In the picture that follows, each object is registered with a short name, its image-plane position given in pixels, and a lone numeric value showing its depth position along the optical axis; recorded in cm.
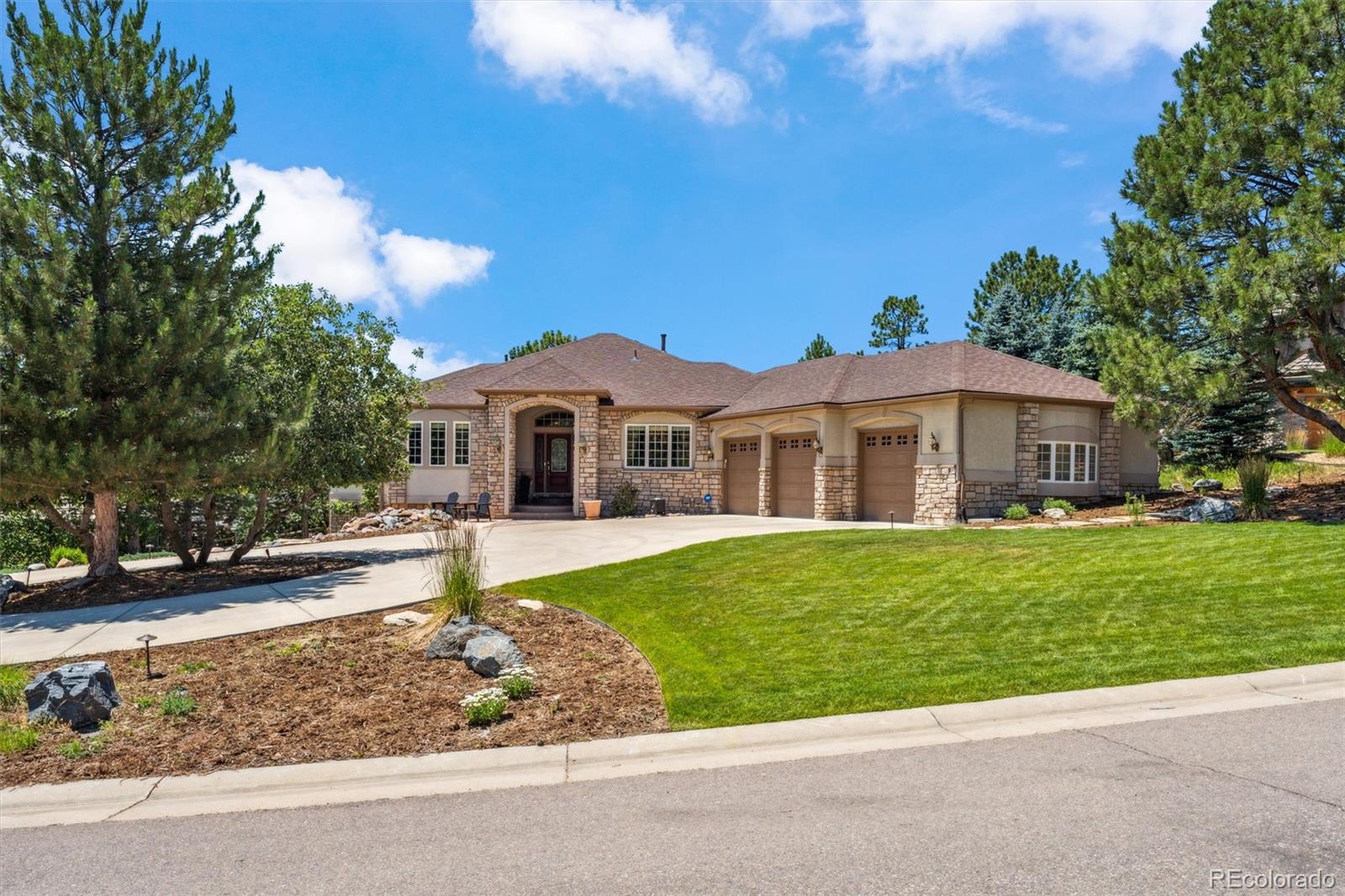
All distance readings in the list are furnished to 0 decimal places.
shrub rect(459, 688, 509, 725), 603
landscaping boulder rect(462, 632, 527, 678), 718
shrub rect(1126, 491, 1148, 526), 1683
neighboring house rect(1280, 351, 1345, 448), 2594
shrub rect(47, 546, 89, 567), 1733
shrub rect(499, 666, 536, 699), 658
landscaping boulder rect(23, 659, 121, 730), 620
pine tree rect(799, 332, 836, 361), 4991
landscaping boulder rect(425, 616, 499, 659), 778
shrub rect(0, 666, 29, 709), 679
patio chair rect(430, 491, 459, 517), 2559
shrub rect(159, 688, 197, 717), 637
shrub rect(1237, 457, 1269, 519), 1662
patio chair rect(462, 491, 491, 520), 2495
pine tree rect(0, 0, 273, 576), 1120
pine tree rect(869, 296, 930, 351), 4653
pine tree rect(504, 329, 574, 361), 5259
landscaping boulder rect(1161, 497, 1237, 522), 1672
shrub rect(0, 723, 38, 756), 573
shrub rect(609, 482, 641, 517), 2613
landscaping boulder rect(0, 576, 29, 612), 1143
